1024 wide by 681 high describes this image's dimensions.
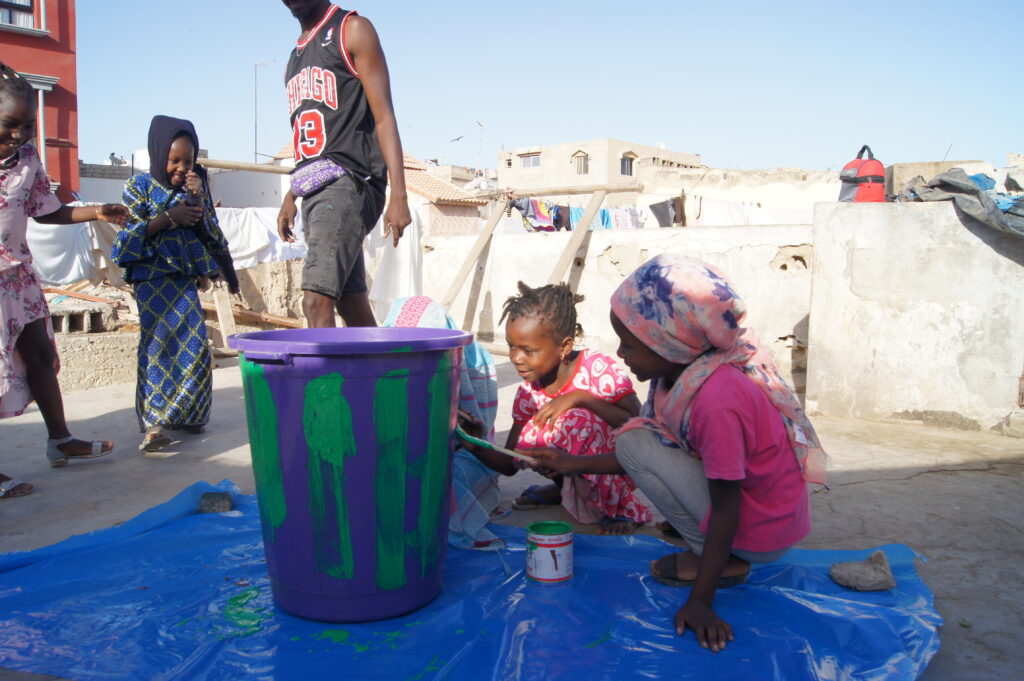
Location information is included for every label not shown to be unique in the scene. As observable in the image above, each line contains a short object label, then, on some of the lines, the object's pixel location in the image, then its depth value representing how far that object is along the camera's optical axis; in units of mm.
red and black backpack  4695
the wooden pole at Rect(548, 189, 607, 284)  6746
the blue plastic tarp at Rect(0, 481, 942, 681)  1565
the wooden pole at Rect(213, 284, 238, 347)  6504
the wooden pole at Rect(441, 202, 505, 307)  7578
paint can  1949
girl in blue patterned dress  3461
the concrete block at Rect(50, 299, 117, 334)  5773
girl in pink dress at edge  2828
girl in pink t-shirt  1698
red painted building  13086
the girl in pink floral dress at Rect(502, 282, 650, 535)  2410
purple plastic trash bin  1597
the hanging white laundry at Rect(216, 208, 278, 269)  8055
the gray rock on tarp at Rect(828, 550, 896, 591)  1896
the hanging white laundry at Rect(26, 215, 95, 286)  7848
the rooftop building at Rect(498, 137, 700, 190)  29406
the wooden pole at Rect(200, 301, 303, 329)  7344
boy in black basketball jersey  2725
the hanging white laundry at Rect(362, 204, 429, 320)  8312
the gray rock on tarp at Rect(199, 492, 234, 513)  2557
